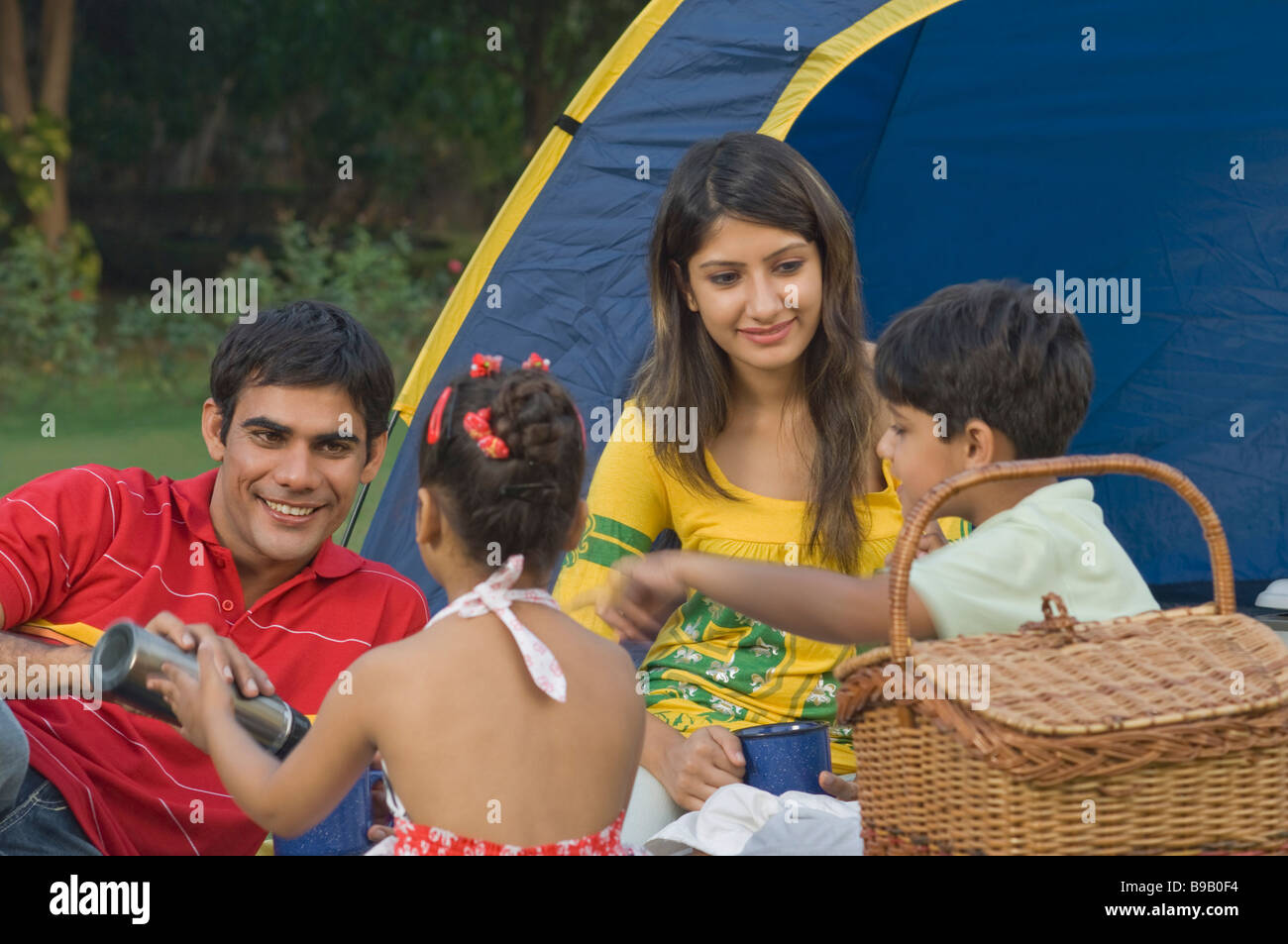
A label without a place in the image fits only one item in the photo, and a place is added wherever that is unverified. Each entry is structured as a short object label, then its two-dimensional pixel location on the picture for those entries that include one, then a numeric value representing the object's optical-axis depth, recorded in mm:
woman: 3638
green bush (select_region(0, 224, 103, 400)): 10668
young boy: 3206
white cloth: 3304
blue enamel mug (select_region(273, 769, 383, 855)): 3248
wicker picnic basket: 3035
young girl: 3128
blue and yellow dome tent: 4429
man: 3452
